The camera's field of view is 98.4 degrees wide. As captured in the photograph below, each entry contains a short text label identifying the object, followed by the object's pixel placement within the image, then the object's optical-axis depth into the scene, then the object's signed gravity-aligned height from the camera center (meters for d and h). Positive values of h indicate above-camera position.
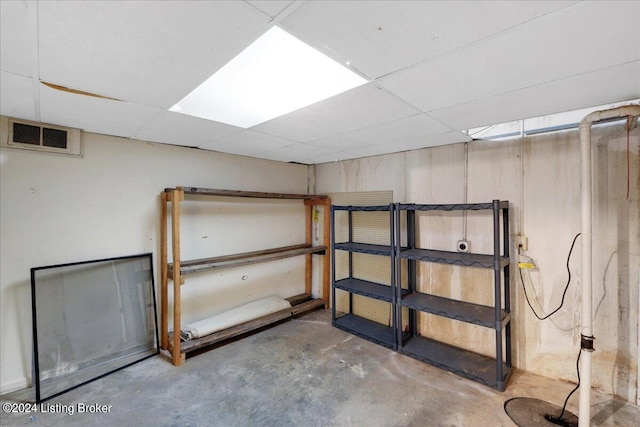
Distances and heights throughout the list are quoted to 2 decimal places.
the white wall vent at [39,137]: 2.01 +0.61
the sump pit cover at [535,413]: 1.81 -1.39
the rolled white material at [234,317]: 2.70 -1.12
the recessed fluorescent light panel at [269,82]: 1.21 +0.71
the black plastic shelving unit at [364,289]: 2.79 -0.87
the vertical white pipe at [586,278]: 1.68 -0.42
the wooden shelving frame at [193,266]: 2.49 -0.52
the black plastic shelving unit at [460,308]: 2.19 -0.88
